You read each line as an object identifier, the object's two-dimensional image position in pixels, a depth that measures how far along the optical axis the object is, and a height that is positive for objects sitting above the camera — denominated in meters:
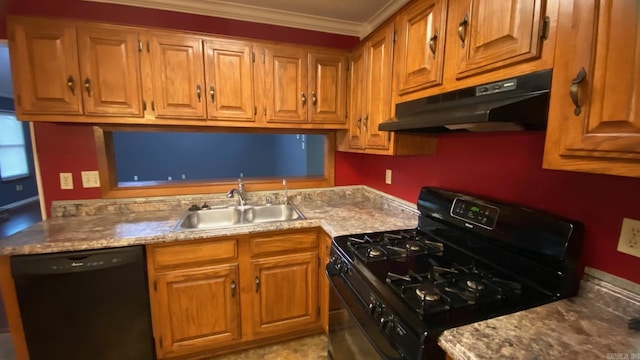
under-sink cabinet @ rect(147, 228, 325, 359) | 1.68 -0.97
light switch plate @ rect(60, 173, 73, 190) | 1.95 -0.25
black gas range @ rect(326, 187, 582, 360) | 0.91 -0.54
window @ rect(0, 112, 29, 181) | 5.54 -0.08
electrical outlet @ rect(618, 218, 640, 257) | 0.89 -0.30
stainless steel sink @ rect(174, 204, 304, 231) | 2.12 -0.56
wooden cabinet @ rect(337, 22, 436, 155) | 1.66 +0.31
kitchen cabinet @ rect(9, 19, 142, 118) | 1.60 +0.47
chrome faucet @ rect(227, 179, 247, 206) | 2.25 -0.39
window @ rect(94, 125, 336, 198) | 6.44 -0.24
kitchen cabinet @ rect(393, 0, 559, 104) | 0.86 +0.41
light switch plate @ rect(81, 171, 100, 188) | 1.98 -0.24
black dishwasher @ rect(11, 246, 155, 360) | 1.46 -0.88
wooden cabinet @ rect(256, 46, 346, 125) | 2.04 +0.48
